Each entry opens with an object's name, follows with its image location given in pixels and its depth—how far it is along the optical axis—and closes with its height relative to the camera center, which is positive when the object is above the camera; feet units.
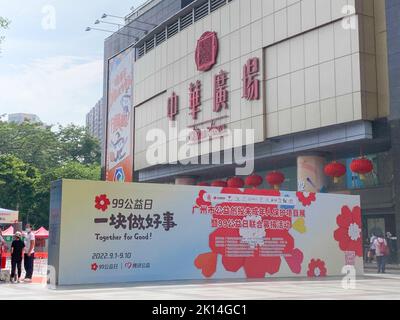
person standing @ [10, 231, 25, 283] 56.70 -2.10
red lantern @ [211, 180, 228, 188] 106.73 +9.16
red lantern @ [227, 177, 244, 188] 101.14 +8.85
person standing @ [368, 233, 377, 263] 83.32 -3.19
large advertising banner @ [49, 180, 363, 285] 53.93 +0.04
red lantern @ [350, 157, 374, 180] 77.66 +8.97
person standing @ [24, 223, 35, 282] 59.68 -1.93
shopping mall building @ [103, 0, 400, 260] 79.05 +22.96
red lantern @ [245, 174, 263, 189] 98.17 +8.94
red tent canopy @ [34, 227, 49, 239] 132.89 -0.12
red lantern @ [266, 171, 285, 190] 91.30 +8.63
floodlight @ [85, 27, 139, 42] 146.22 +51.33
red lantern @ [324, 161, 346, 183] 81.41 +8.83
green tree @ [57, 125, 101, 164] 264.37 +40.95
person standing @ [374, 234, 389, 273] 73.87 -2.23
